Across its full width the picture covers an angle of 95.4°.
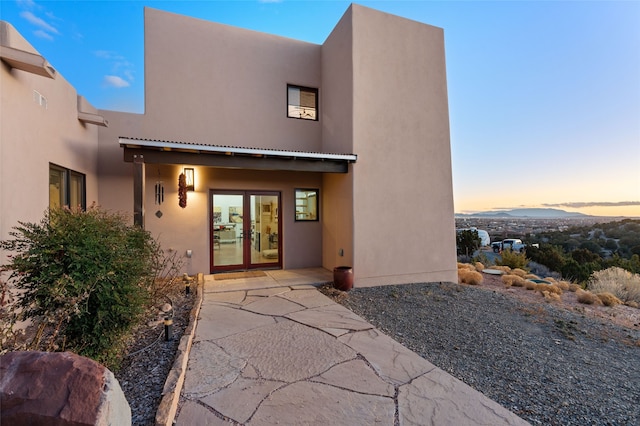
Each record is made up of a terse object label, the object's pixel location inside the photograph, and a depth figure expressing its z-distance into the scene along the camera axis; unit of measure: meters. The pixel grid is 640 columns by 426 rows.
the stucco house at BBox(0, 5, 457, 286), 7.27
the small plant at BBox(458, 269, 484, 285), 8.81
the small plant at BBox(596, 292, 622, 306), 7.85
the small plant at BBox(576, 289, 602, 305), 7.90
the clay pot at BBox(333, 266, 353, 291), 6.84
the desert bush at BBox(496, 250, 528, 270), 12.67
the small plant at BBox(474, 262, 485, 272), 11.28
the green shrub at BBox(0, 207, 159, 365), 2.80
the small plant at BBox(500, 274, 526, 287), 9.06
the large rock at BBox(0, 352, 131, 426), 1.47
